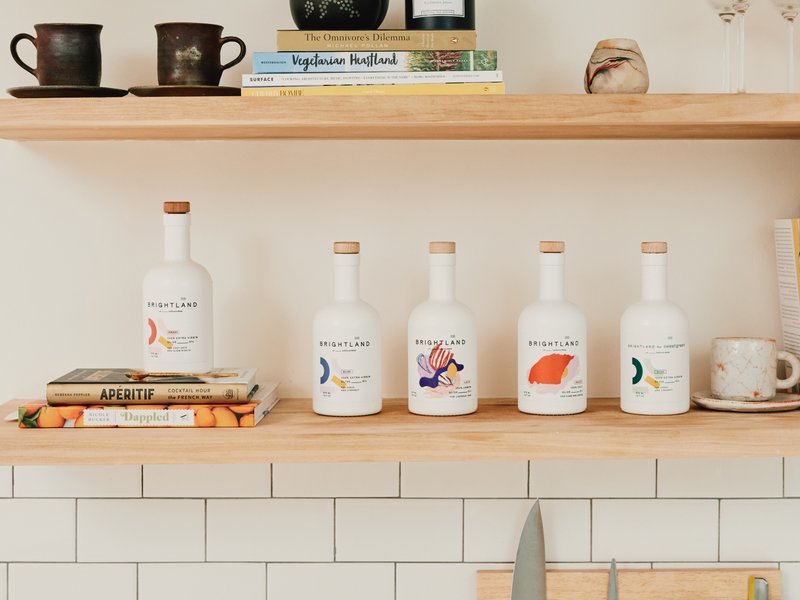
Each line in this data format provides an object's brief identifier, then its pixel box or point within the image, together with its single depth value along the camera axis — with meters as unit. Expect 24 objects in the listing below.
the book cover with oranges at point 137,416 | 1.17
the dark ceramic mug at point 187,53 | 1.21
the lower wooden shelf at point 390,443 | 1.13
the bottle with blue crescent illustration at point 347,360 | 1.22
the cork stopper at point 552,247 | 1.27
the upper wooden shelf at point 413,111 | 1.14
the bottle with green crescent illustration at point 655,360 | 1.23
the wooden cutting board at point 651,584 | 1.38
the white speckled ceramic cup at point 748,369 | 1.26
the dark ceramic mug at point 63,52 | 1.21
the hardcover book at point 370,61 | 1.17
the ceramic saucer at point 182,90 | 1.20
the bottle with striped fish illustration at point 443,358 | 1.23
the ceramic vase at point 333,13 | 1.22
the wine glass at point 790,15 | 1.23
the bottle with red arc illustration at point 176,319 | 1.23
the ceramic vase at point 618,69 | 1.21
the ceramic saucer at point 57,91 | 1.19
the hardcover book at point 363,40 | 1.17
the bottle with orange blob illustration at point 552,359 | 1.24
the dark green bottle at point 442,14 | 1.22
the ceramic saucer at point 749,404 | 1.24
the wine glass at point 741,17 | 1.21
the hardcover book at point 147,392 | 1.18
